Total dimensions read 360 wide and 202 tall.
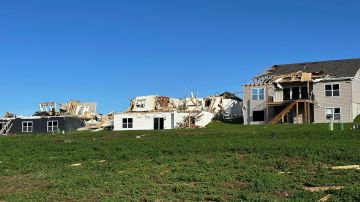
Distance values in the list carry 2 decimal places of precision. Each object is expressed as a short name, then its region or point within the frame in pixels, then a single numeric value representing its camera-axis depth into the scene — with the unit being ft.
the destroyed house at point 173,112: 197.36
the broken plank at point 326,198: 43.46
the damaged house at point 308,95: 176.76
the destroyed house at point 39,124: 217.56
